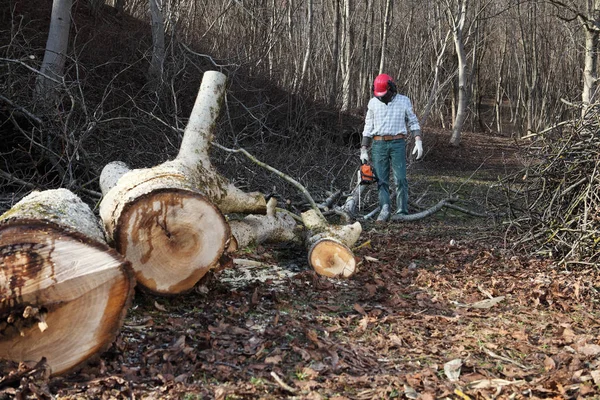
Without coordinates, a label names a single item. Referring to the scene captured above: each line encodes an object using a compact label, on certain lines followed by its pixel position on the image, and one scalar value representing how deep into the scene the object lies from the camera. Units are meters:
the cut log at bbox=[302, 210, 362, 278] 4.73
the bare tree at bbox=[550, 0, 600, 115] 10.56
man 7.57
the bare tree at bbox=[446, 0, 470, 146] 16.45
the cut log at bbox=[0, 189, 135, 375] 2.67
